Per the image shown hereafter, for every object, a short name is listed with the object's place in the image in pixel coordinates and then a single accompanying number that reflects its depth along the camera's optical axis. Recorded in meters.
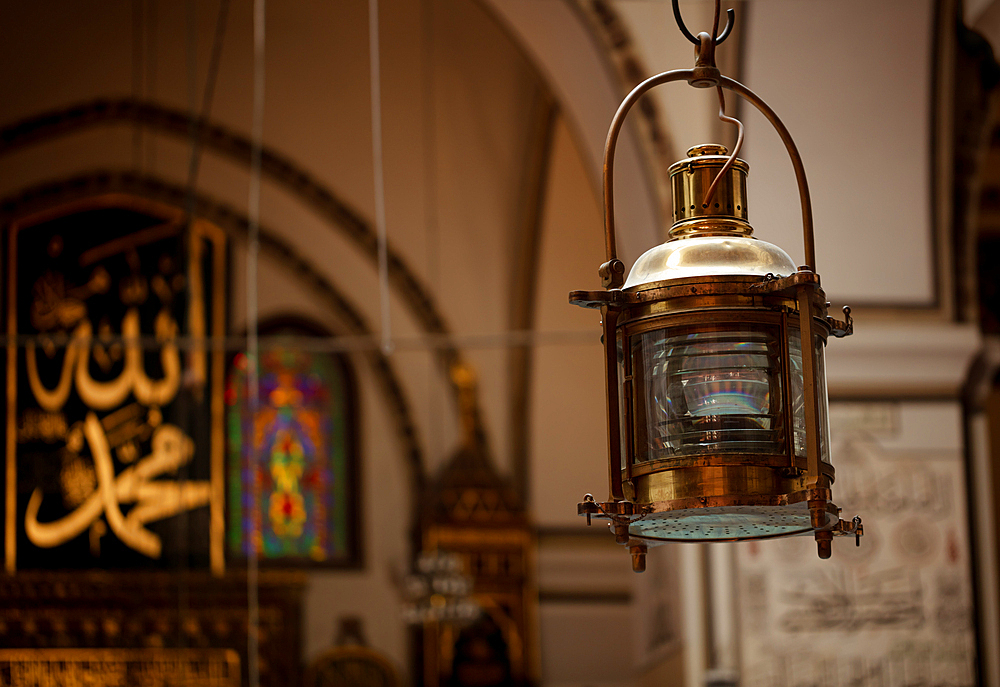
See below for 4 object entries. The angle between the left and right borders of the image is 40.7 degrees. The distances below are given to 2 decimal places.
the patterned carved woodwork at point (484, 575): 8.94
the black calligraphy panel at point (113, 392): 8.91
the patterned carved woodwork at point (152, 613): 8.58
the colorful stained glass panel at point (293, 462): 9.25
